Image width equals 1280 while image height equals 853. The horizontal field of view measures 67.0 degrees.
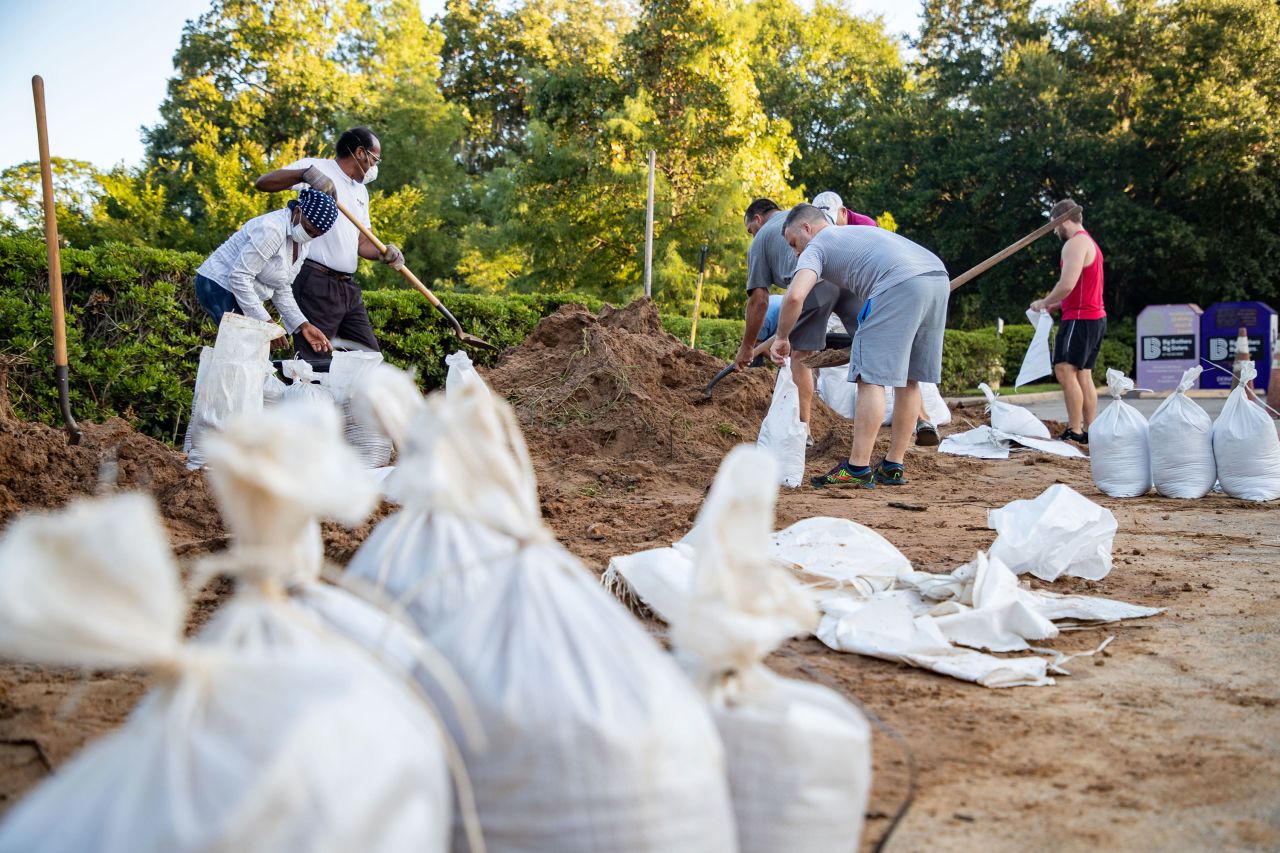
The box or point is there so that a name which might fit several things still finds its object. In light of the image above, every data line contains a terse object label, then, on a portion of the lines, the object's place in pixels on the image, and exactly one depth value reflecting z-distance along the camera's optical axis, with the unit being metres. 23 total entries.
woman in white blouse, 5.09
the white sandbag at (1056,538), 3.58
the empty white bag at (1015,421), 8.41
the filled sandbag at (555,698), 1.09
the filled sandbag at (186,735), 0.87
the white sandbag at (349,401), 5.27
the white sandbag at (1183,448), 5.61
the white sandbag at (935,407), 8.92
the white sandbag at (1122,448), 5.74
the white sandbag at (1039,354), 8.34
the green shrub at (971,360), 18.39
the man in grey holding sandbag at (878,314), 5.70
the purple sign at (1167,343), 18.52
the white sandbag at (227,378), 4.96
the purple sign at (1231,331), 18.33
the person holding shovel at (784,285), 7.05
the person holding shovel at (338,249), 5.73
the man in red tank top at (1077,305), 7.80
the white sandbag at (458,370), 5.05
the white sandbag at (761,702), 1.25
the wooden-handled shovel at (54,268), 4.94
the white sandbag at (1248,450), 5.49
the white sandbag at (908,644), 2.56
